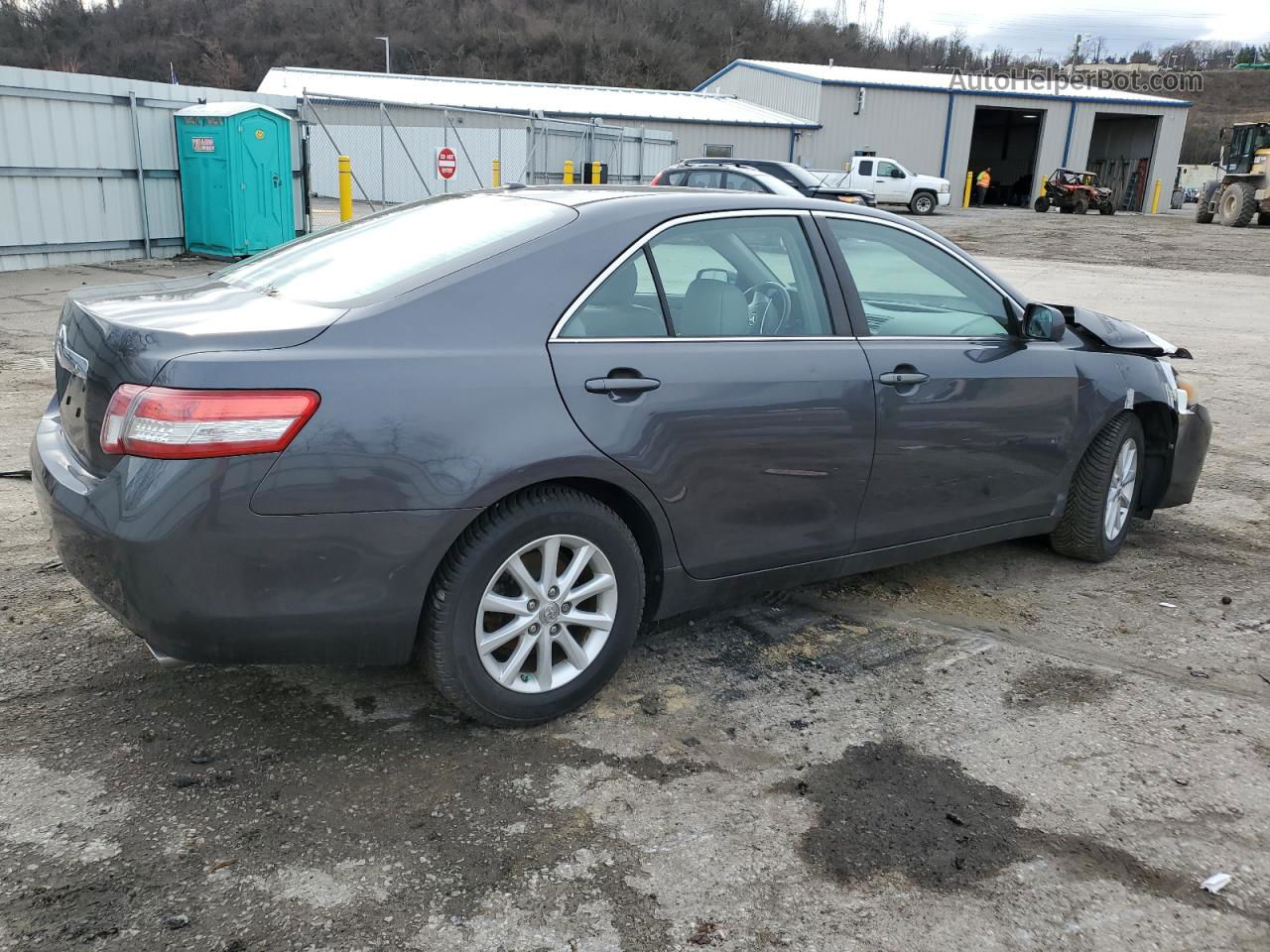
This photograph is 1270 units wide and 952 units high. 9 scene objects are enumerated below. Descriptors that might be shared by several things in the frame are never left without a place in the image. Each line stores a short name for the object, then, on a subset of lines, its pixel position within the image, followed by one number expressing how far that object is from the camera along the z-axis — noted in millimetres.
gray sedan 2570
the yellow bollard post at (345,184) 16703
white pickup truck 36438
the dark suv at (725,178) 16906
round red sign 18953
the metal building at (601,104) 38600
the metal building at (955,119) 44312
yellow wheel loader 33188
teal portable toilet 13586
